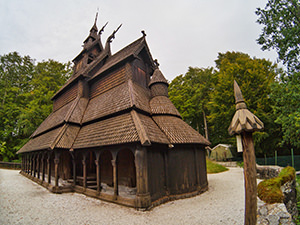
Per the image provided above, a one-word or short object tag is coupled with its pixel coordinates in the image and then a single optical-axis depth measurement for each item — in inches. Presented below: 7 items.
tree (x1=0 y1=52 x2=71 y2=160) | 986.7
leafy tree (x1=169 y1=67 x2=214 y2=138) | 1056.8
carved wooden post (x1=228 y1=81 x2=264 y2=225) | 143.3
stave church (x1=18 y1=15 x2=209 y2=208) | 307.3
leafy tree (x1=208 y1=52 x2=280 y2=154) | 782.5
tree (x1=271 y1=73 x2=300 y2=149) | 396.5
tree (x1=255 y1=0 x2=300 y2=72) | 437.4
